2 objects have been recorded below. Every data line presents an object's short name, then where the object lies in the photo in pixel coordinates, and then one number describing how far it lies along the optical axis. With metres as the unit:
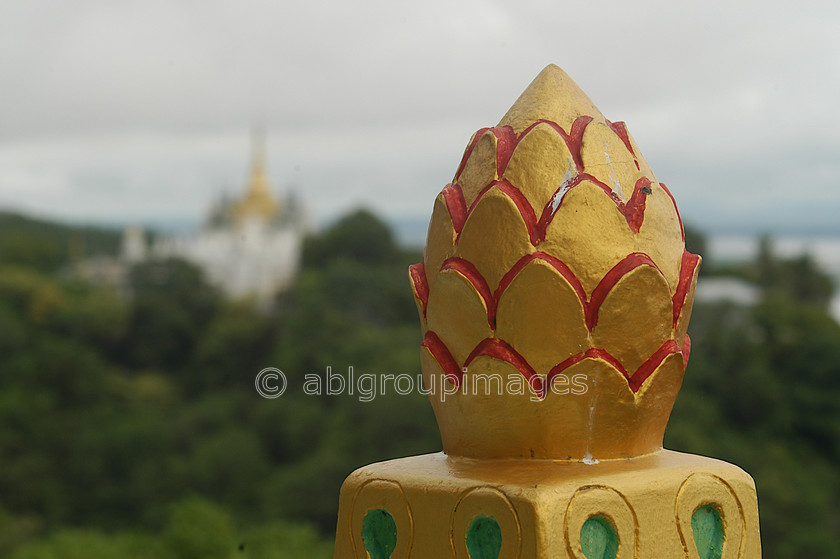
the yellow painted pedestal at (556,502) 2.93
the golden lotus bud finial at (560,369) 3.05
